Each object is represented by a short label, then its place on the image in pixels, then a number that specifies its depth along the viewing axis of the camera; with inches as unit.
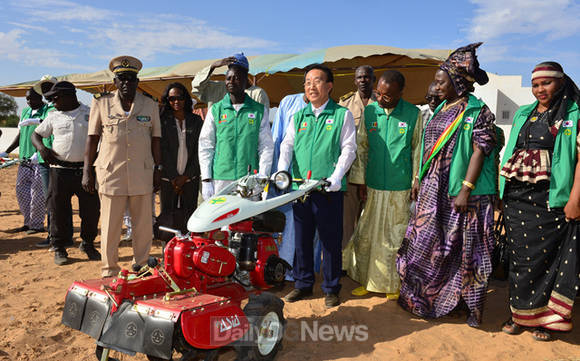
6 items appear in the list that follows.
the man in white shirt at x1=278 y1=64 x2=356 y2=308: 156.8
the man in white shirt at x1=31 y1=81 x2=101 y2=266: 213.0
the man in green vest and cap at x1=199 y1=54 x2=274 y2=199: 166.9
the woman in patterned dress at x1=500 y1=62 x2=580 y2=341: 131.6
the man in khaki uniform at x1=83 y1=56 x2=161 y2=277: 168.4
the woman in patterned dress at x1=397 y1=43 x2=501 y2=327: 145.6
